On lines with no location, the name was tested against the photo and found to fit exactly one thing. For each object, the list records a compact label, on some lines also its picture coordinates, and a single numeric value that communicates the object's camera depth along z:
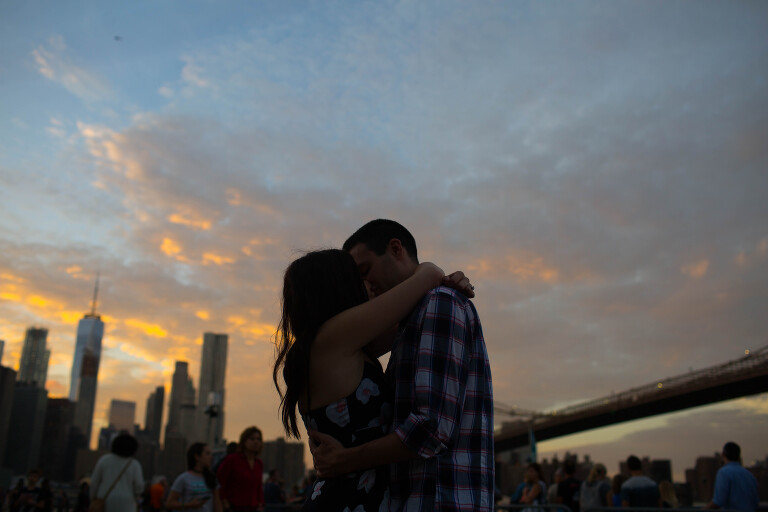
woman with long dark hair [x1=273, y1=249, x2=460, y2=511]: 1.70
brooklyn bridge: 28.23
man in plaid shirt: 1.60
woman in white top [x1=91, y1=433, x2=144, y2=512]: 5.37
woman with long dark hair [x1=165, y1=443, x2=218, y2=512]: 5.81
